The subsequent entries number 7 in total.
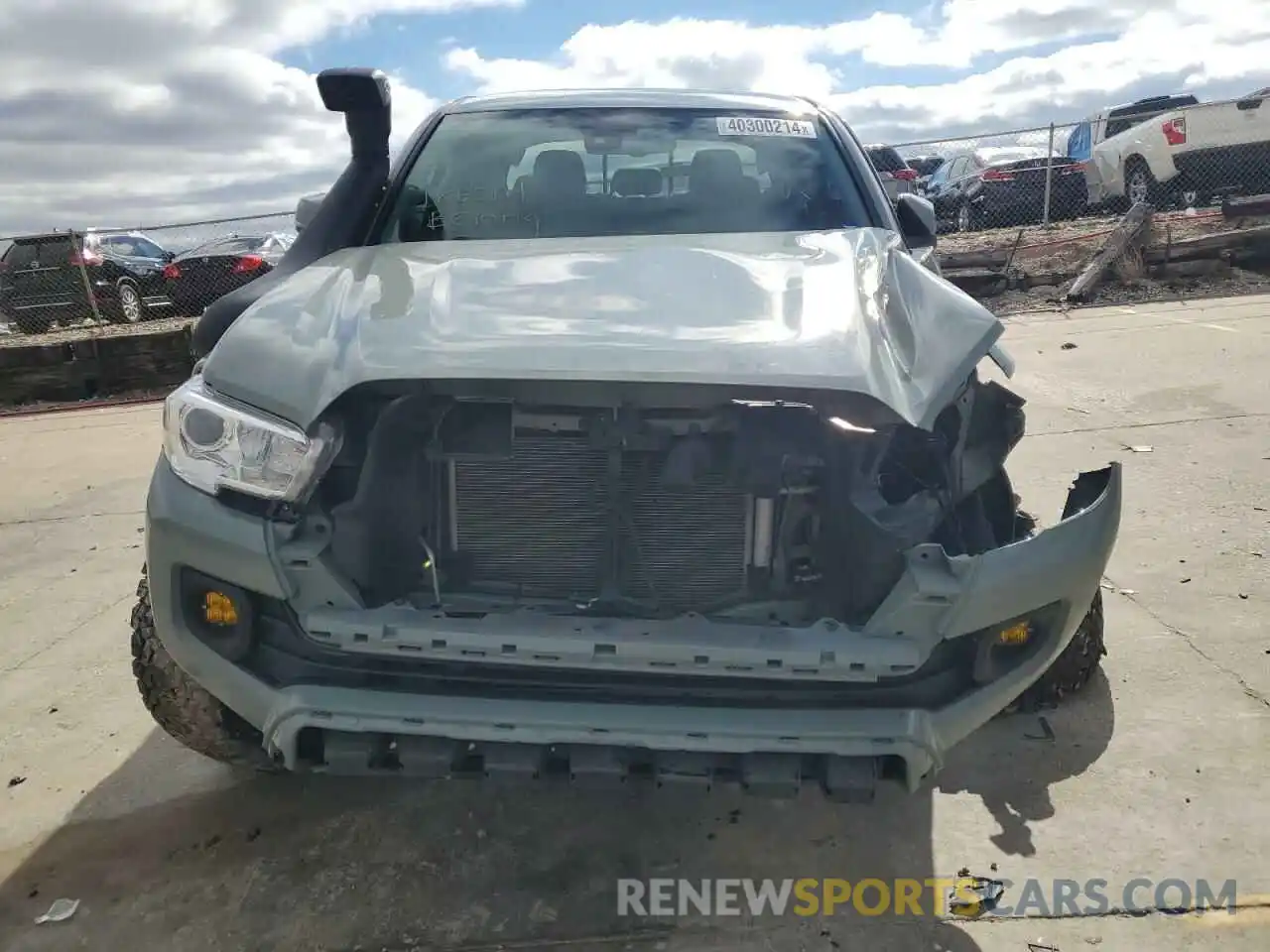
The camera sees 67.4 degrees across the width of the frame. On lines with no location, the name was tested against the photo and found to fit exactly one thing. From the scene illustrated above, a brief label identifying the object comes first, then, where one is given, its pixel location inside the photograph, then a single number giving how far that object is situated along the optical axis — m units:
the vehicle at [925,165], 20.69
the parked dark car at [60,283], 11.46
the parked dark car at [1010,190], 13.65
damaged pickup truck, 1.82
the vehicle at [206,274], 11.88
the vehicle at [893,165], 16.23
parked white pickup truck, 11.86
